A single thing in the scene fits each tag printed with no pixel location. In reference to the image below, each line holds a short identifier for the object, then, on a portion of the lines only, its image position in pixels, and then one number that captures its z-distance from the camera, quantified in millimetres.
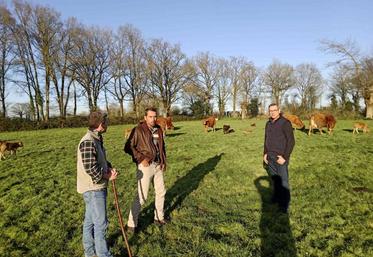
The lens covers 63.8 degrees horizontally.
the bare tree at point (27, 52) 37031
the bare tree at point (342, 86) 44500
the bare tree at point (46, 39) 38000
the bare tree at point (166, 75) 54312
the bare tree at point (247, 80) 66750
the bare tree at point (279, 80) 68000
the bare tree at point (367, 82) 39469
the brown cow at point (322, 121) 18523
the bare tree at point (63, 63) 40438
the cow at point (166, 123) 20825
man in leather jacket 5387
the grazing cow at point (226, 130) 22186
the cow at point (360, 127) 18817
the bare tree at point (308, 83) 70125
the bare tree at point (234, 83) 65625
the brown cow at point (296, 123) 22175
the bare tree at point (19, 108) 51831
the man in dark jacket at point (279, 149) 6199
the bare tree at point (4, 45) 35062
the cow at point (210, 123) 23806
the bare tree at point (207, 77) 63397
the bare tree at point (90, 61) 43188
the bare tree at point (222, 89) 65006
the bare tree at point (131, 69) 50438
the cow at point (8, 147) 12688
